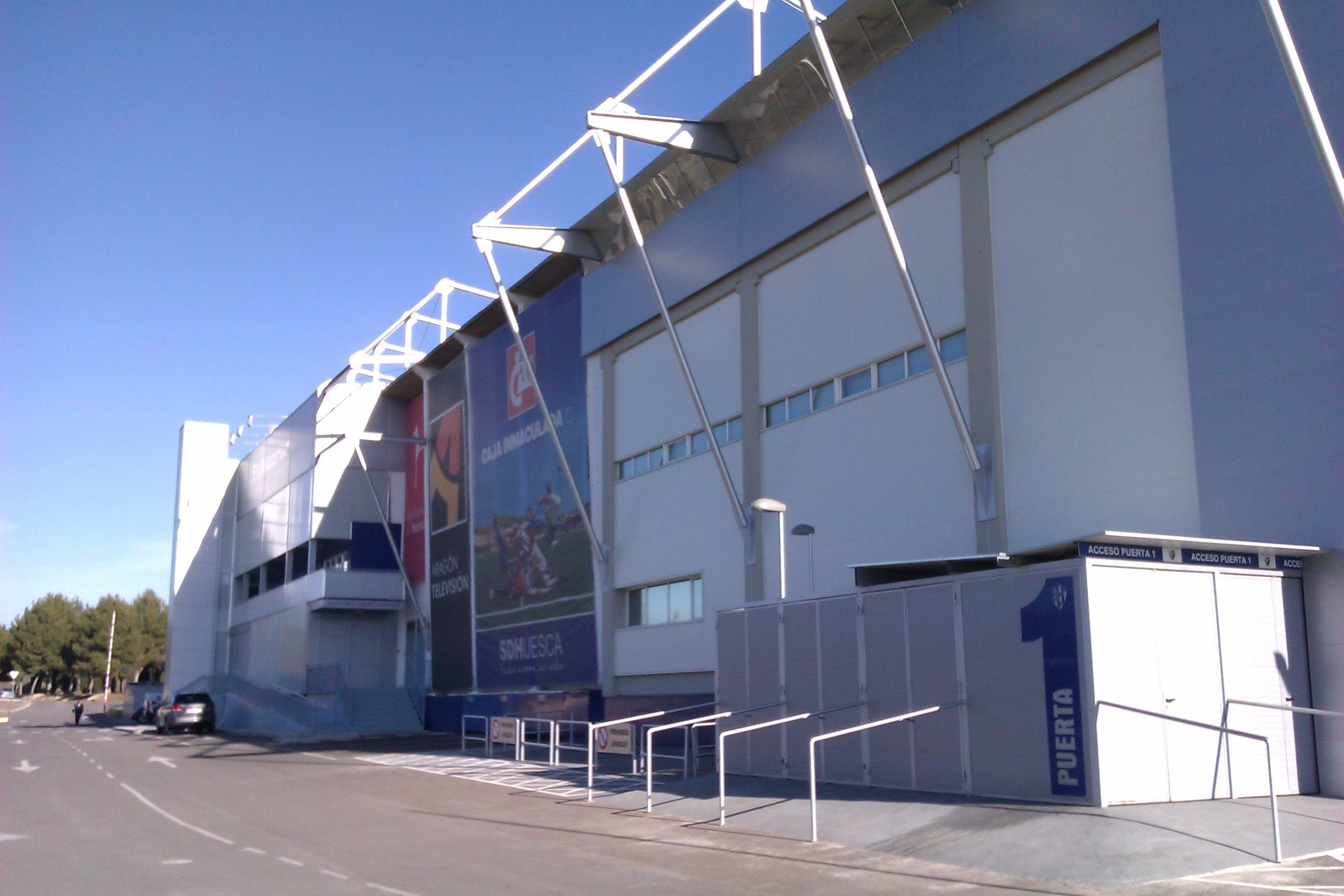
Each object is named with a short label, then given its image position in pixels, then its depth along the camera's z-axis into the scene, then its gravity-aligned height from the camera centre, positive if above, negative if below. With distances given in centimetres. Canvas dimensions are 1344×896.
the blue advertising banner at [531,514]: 3109 +380
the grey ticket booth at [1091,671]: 1222 -40
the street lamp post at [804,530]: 1939 +187
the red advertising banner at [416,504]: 4316 +532
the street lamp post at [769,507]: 1783 +209
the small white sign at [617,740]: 1838 -163
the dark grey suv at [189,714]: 4375 -268
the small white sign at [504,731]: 2456 -194
